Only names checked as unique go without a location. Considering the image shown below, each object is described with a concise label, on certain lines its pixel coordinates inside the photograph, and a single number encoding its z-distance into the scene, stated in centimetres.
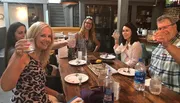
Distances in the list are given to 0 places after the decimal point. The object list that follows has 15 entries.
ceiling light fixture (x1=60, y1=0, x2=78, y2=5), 312
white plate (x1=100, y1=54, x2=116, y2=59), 245
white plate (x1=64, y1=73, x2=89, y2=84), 146
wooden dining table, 116
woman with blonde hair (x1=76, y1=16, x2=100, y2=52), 341
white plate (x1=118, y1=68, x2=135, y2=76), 164
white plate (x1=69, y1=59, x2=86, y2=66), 205
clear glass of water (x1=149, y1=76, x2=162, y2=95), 124
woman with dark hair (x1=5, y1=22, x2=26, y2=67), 173
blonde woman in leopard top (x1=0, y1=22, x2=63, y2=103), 101
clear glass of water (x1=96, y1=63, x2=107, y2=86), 126
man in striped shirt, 156
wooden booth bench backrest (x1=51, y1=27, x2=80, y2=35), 448
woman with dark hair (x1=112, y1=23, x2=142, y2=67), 216
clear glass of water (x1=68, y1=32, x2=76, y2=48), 239
